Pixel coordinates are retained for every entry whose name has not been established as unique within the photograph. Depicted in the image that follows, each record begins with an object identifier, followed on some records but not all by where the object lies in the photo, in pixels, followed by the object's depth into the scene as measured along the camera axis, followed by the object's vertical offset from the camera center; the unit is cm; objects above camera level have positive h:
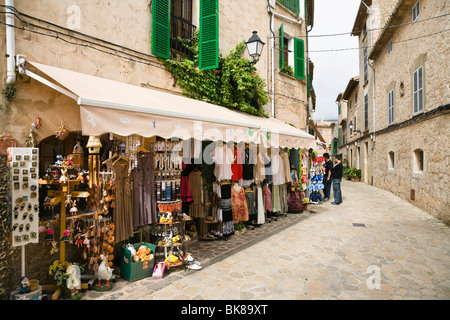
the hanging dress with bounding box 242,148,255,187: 708 -16
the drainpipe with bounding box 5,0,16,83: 363 +168
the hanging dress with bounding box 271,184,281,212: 829 -118
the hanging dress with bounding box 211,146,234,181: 615 +4
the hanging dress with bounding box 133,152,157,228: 461 -51
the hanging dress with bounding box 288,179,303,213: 933 -138
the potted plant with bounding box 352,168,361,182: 2129 -115
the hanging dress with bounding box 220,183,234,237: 623 -113
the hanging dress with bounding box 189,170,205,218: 608 -68
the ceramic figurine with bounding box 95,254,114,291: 383 -163
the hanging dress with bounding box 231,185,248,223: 666 -107
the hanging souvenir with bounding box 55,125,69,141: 398 +50
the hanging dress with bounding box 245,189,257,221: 715 -105
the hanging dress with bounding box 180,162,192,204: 593 -59
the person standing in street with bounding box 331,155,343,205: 1113 -80
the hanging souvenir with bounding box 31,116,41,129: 387 +61
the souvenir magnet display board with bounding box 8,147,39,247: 329 -39
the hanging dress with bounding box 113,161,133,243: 432 -69
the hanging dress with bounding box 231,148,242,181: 667 -9
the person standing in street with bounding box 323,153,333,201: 1199 -76
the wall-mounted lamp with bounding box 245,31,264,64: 706 +319
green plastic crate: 410 -167
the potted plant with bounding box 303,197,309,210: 979 -156
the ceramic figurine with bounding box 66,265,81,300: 360 -164
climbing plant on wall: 632 +219
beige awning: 317 +75
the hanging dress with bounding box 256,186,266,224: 739 -132
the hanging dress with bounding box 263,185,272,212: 789 -112
